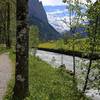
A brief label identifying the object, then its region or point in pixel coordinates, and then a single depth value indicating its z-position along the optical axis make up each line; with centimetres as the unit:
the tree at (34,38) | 2359
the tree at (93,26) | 869
